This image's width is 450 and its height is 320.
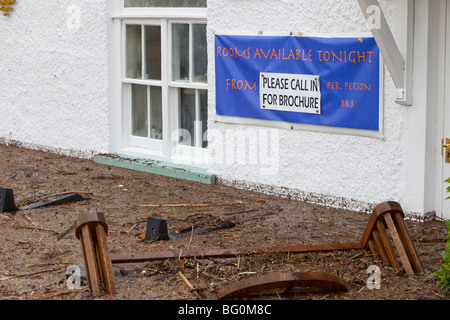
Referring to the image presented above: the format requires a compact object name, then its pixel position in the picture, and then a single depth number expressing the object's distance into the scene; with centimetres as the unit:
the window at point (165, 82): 852
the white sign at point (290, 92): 723
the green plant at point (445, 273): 435
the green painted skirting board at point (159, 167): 834
